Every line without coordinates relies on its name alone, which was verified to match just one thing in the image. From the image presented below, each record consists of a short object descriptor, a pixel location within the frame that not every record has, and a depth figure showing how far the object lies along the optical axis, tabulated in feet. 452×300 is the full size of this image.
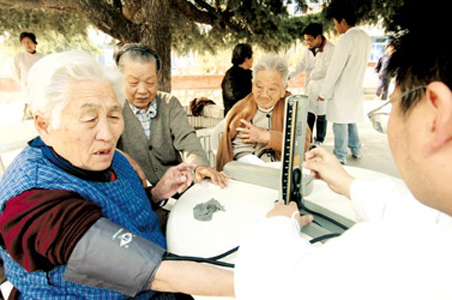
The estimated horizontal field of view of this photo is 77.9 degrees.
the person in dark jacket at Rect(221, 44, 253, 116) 11.85
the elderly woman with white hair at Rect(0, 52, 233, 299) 2.36
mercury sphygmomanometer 2.33
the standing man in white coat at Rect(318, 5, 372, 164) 11.53
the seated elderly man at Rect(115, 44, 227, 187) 6.19
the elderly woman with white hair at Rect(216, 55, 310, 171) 7.34
